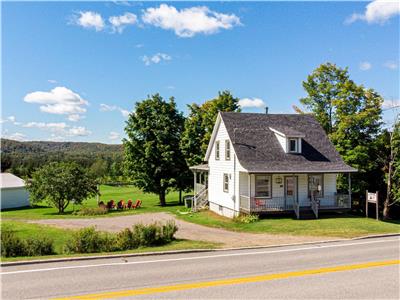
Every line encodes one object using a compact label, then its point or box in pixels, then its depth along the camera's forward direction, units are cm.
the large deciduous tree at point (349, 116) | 2938
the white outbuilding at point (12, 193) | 4041
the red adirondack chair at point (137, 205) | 3472
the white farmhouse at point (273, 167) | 2345
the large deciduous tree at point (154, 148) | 3499
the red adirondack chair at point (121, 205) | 3459
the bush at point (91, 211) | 3005
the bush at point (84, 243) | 1316
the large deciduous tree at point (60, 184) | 3266
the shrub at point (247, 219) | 2162
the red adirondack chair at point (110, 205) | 3362
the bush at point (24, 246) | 1234
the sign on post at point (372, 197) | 2202
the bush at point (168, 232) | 1531
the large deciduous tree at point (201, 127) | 3531
